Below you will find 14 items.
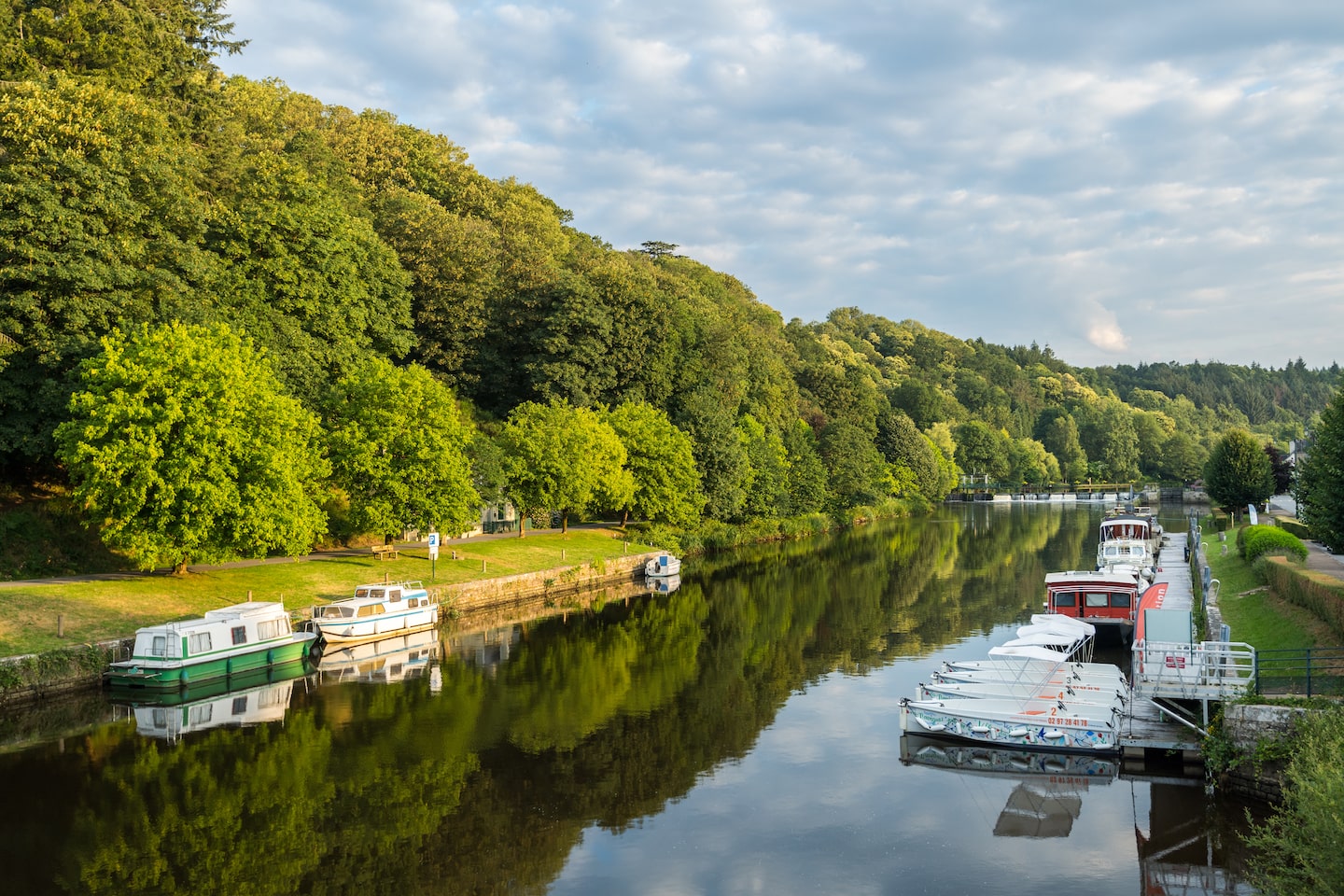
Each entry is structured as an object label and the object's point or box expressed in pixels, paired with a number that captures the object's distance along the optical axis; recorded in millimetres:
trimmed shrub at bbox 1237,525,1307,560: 39144
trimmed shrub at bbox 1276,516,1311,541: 48775
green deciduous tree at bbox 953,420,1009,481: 161125
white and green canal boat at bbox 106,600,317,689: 28906
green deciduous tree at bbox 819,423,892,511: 100875
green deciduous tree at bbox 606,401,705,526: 66875
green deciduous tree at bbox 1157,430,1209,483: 169750
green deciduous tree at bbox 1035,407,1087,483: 179750
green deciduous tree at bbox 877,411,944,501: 125625
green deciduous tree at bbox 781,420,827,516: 90500
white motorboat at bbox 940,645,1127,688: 26109
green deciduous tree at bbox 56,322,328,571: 33469
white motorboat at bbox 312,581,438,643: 35906
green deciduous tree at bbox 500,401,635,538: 57656
